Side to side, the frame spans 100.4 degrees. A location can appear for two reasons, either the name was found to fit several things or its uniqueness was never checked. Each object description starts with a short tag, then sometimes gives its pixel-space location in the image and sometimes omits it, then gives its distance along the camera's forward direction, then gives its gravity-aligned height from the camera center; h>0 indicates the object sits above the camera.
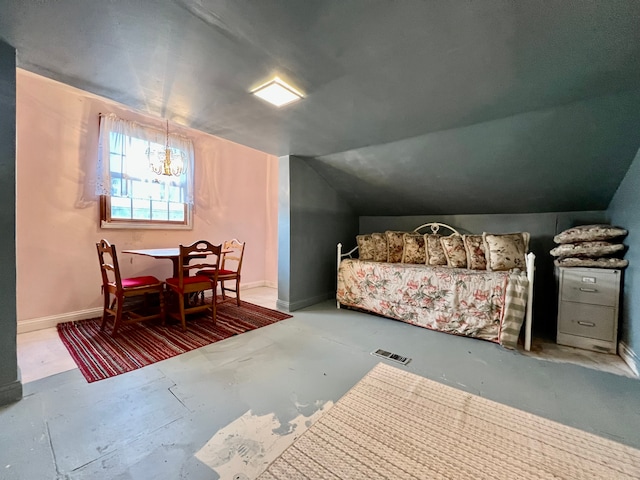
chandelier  3.12 +0.82
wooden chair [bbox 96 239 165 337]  2.52 -0.58
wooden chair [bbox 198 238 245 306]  3.51 -0.54
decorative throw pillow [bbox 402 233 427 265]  3.50 -0.17
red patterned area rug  2.10 -1.04
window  3.17 +0.66
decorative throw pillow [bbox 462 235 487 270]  3.06 -0.16
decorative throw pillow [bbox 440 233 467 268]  3.18 -0.16
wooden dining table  2.79 -0.24
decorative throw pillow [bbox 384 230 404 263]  3.65 -0.14
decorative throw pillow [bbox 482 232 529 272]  2.86 -0.13
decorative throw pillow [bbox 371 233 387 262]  3.68 -0.18
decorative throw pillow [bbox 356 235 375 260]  3.73 -0.16
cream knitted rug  1.18 -1.03
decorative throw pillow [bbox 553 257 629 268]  2.25 -0.19
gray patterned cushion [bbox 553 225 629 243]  2.30 +0.07
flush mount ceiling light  1.80 +1.02
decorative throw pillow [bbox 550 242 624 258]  2.29 -0.07
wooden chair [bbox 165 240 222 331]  2.71 -0.55
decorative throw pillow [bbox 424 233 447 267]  3.35 -0.18
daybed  2.45 -0.47
